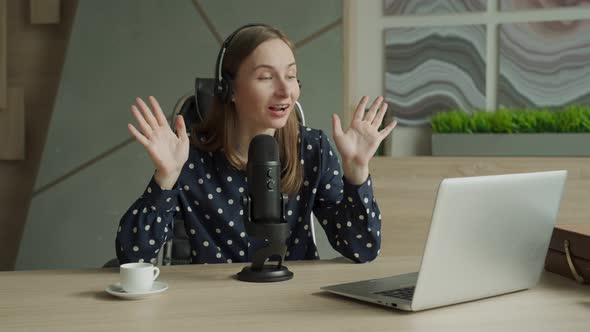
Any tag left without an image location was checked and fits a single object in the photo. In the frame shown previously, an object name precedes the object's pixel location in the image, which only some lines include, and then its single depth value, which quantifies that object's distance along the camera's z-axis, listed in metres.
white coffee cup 1.26
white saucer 1.24
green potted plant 2.90
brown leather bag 1.39
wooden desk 1.08
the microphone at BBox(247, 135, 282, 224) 1.39
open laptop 1.13
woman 1.59
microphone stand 1.39
